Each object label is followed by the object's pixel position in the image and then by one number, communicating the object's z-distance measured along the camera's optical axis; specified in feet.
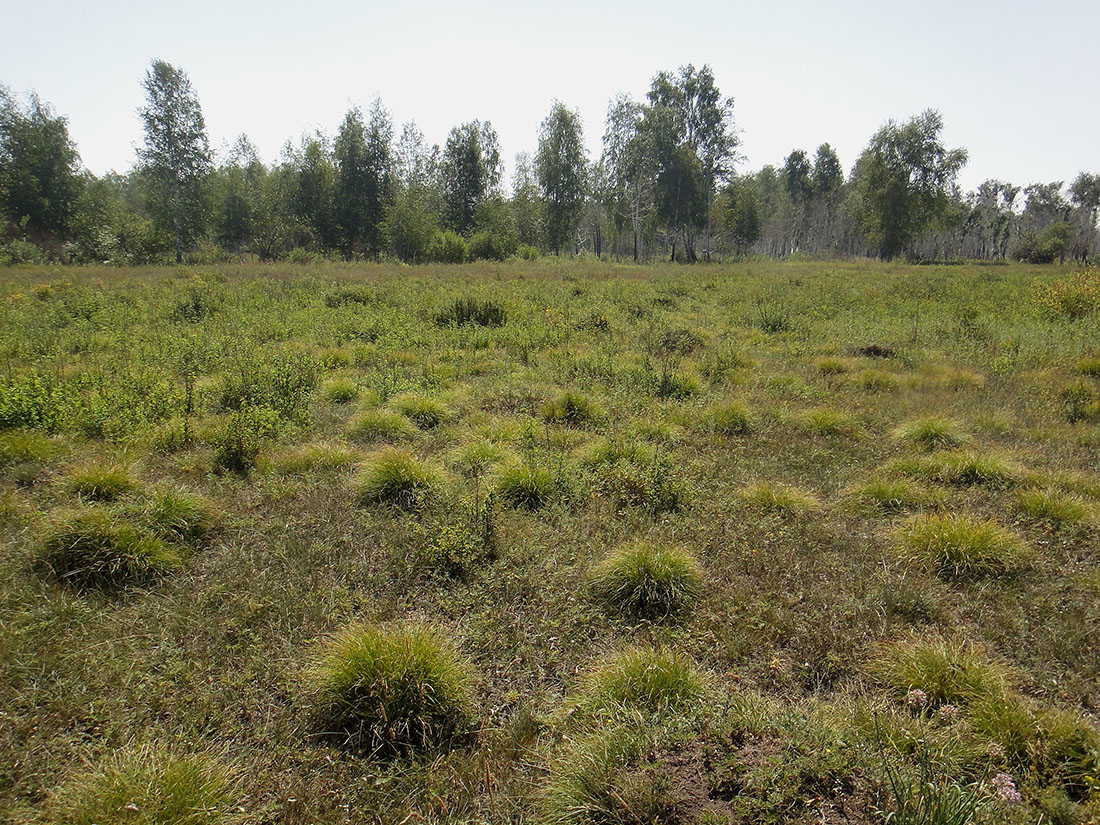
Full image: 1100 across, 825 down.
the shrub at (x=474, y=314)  46.62
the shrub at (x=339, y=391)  28.35
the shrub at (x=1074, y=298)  49.60
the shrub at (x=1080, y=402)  26.53
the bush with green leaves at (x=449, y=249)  137.49
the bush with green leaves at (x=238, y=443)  19.75
